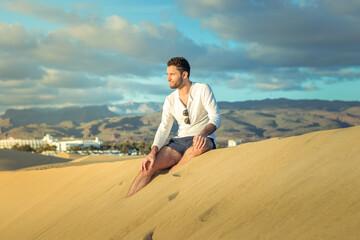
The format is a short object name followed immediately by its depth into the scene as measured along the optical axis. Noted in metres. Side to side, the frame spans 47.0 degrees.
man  5.36
